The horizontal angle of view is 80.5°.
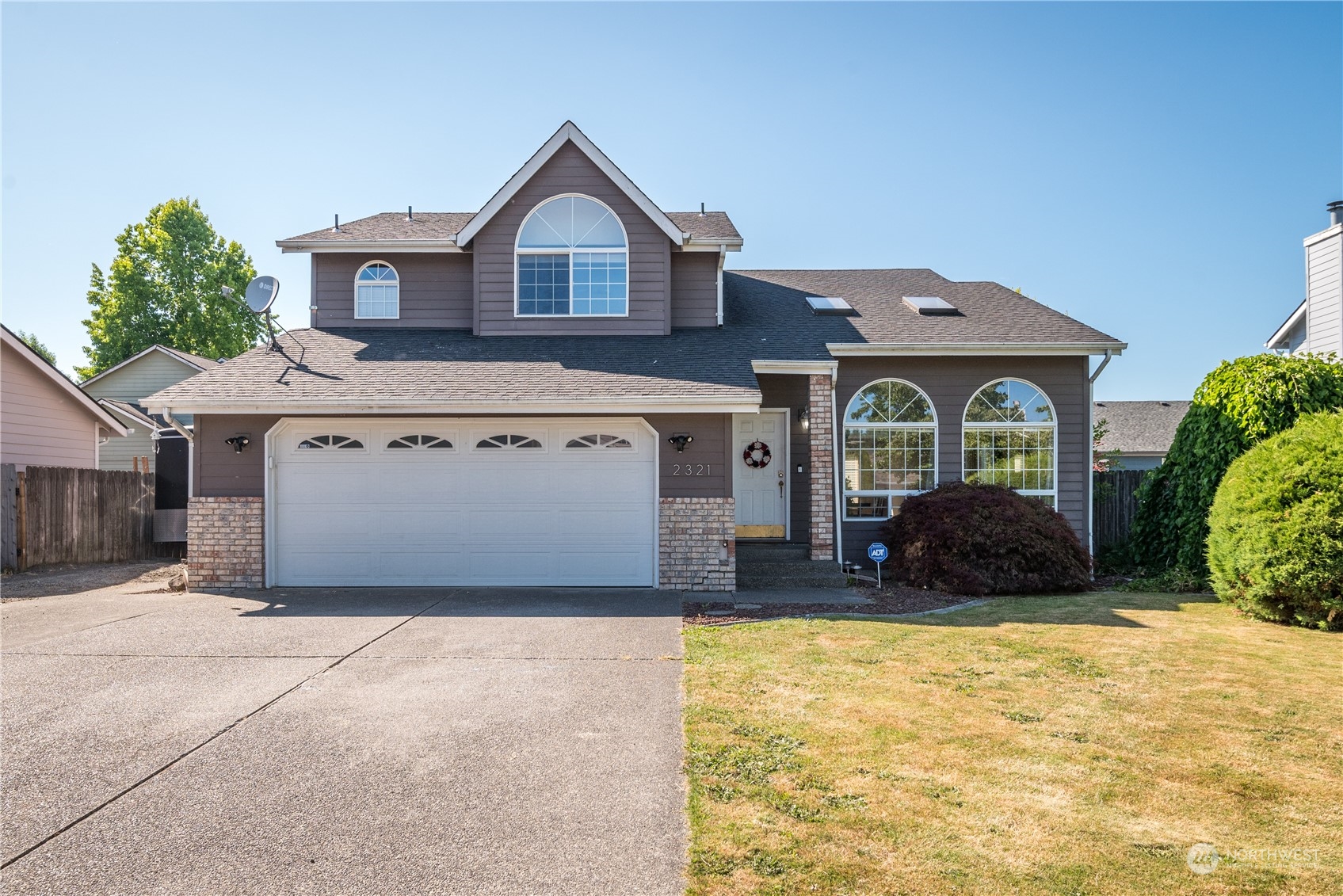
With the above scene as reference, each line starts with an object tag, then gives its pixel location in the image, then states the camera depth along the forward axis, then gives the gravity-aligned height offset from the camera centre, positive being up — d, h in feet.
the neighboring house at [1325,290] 47.21 +10.73
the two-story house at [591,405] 35.83 +2.92
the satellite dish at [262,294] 41.09 +9.23
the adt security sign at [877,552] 35.94 -3.90
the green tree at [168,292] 117.39 +26.67
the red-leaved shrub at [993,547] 35.35 -3.72
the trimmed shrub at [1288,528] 27.58 -2.29
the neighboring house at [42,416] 51.55 +3.78
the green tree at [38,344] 208.64 +34.30
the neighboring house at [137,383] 85.40 +9.86
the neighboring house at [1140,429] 103.24 +4.83
